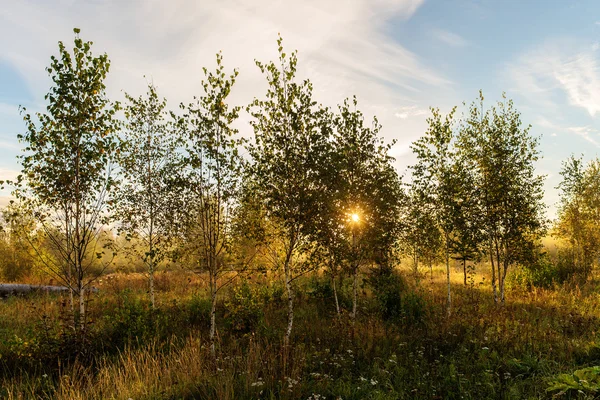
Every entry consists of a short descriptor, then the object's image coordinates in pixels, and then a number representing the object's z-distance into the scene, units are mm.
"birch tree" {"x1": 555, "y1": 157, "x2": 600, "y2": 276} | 25344
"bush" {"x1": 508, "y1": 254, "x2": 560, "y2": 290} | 20953
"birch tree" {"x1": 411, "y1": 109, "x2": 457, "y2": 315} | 14680
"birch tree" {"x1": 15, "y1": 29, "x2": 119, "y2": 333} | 8078
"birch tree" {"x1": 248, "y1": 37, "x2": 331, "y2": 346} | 9930
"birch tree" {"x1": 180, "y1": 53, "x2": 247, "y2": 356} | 9492
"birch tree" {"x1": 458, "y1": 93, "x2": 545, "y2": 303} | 14711
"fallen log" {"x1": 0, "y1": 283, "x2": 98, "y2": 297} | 20478
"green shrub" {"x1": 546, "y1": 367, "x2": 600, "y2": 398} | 5328
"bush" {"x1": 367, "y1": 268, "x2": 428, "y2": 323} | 14300
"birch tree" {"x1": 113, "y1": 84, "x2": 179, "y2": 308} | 15023
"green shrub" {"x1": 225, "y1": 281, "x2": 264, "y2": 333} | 11970
